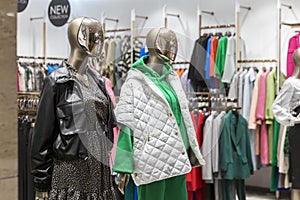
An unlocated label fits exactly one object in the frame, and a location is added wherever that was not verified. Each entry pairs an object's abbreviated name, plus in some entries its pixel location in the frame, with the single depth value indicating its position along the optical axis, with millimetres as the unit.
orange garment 6723
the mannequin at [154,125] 2809
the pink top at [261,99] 6301
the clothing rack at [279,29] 6070
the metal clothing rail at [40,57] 8173
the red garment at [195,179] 4922
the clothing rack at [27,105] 4449
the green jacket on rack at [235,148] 4914
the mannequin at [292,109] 4785
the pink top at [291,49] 5969
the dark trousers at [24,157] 4293
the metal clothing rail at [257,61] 6487
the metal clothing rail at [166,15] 7133
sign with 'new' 5348
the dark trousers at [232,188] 4961
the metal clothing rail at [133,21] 3735
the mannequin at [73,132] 2443
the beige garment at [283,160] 5422
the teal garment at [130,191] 3484
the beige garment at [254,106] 6349
